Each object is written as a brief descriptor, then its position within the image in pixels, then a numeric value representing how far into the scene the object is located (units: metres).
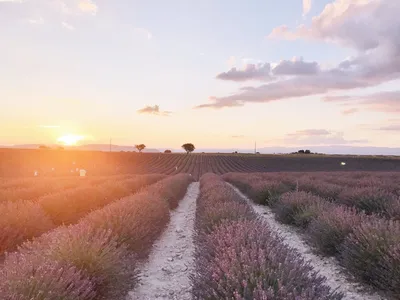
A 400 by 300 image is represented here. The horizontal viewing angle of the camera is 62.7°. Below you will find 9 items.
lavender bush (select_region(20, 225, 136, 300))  3.68
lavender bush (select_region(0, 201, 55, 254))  5.81
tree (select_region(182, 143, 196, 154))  105.38
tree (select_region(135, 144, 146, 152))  121.31
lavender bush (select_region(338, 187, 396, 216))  8.13
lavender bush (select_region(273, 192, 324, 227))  7.93
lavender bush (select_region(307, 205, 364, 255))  5.71
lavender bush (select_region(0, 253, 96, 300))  2.74
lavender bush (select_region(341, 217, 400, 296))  4.04
